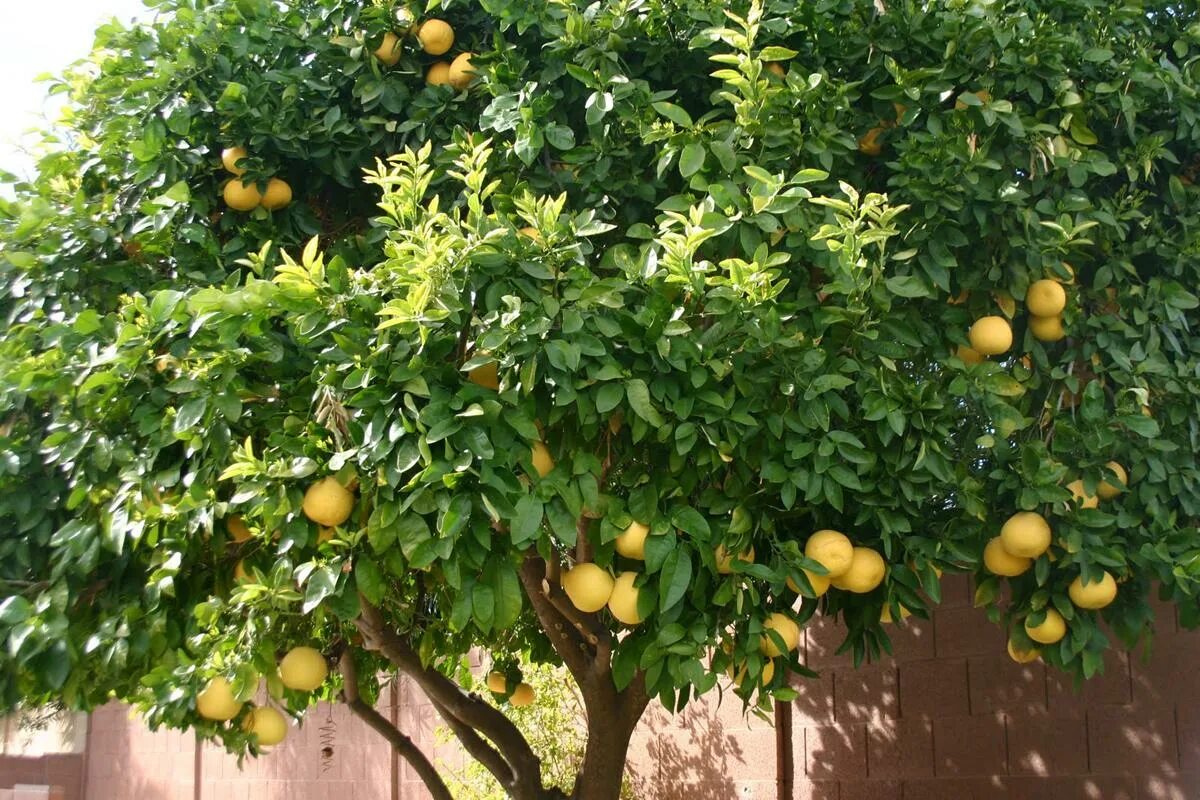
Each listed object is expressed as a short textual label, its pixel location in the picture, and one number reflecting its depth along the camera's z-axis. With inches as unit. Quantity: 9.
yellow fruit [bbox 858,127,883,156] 162.4
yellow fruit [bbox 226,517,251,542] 144.8
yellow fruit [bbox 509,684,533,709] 242.1
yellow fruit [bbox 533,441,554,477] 128.4
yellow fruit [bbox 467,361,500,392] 129.6
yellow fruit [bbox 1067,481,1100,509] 144.2
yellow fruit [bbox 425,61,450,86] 175.0
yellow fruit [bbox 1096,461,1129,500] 146.1
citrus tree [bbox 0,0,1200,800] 125.8
